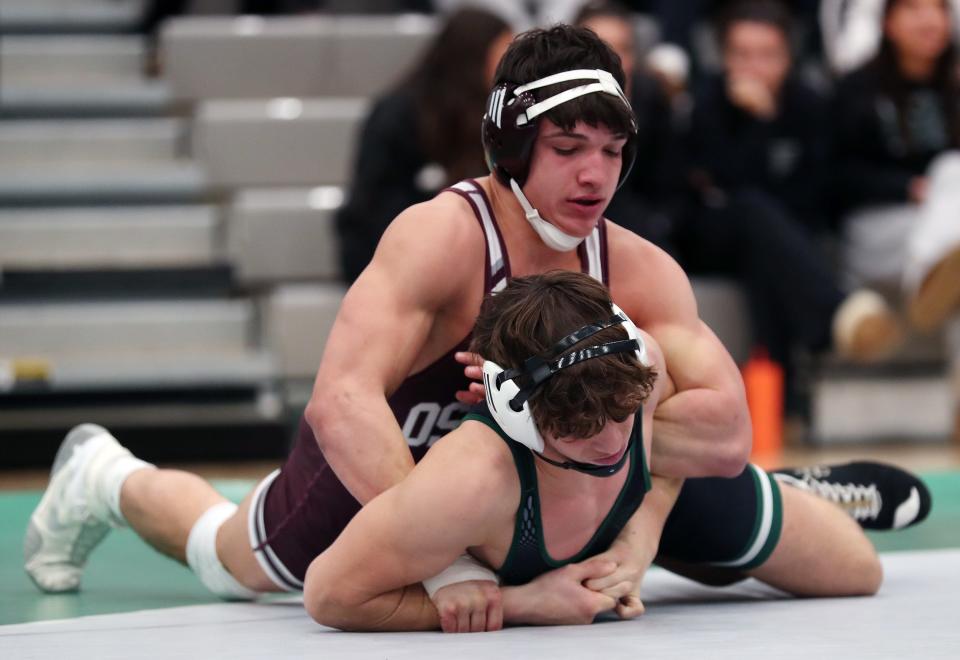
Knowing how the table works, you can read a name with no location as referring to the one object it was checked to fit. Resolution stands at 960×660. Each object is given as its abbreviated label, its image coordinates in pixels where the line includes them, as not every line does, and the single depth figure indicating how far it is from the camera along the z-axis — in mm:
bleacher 10625
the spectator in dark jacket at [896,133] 11258
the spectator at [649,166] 10656
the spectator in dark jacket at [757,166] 11000
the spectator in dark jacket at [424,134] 10016
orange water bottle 10789
